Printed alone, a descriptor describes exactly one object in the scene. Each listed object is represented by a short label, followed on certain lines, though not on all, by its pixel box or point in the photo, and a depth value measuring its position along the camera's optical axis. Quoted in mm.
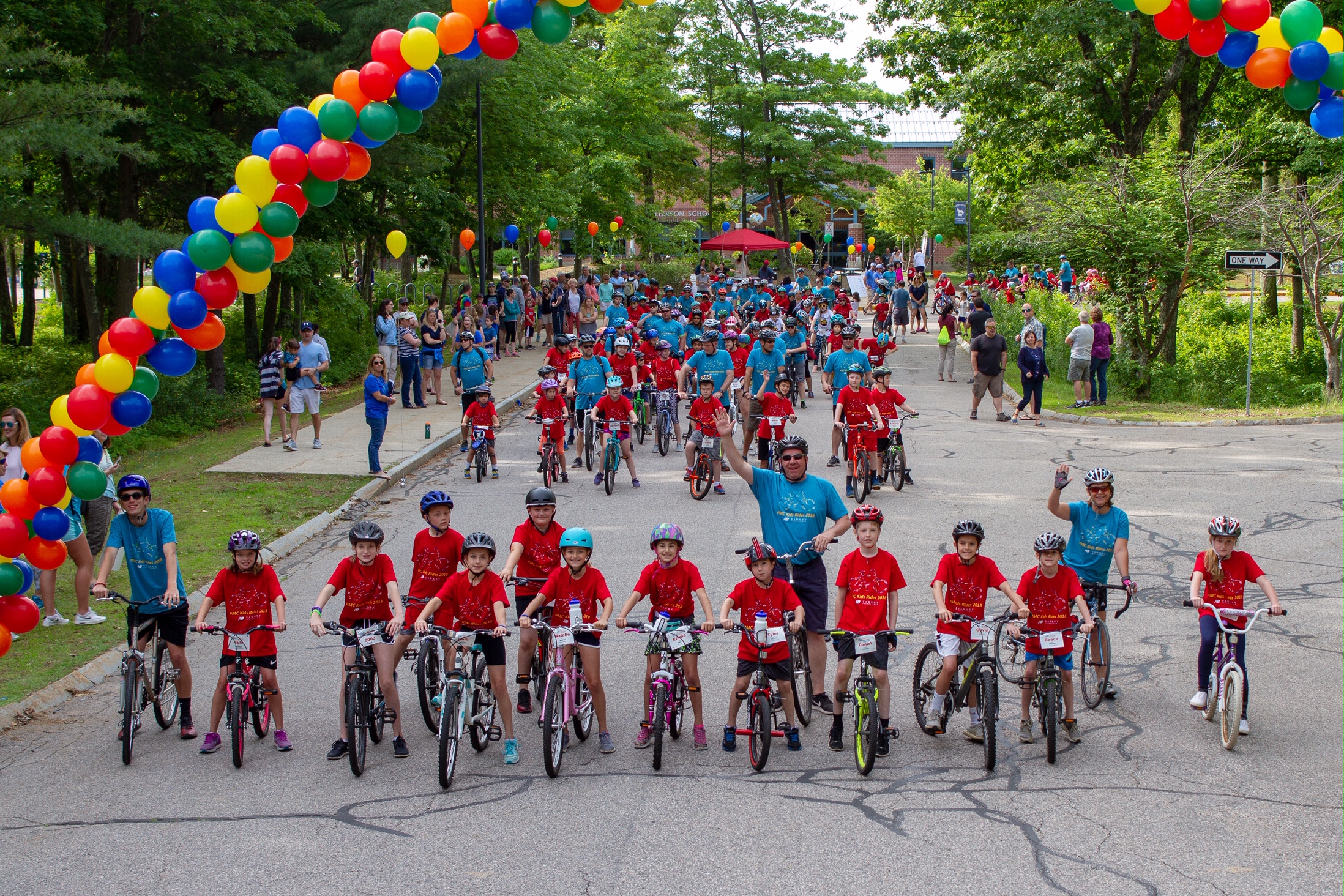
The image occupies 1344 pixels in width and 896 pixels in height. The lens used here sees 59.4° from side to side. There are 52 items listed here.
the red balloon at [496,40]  9547
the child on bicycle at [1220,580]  7688
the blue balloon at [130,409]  8391
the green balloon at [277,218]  8875
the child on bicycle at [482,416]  15867
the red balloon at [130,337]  8320
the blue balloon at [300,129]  8945
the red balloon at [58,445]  8102
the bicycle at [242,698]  7305
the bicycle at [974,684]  7105
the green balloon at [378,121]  9055
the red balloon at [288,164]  8766
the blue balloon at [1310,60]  8383
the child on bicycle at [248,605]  7598
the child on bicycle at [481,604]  7430
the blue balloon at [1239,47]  8859
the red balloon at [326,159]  8953
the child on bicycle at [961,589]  7461
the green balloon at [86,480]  8227
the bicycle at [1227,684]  7309
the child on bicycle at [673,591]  7414
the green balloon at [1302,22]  8438
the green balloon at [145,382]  8516
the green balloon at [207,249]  8578
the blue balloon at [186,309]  8555
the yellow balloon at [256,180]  8742
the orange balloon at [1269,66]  8672
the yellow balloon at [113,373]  8234
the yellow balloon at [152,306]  8461
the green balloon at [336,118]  8969
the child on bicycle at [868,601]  7410
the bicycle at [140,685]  7520
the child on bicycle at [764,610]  7348
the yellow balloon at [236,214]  8695
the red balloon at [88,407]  8172
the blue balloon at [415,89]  9180
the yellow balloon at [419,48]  9070
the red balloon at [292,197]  8961
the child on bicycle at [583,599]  7418
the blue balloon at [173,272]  8555
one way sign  18719
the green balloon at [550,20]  9375
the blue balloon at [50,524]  8086
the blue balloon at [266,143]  8914
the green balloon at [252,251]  8750
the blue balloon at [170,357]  8672
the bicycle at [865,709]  7004
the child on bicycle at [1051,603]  7508
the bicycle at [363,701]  7117
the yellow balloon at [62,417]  8234
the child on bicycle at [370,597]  7547
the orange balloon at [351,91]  9133
